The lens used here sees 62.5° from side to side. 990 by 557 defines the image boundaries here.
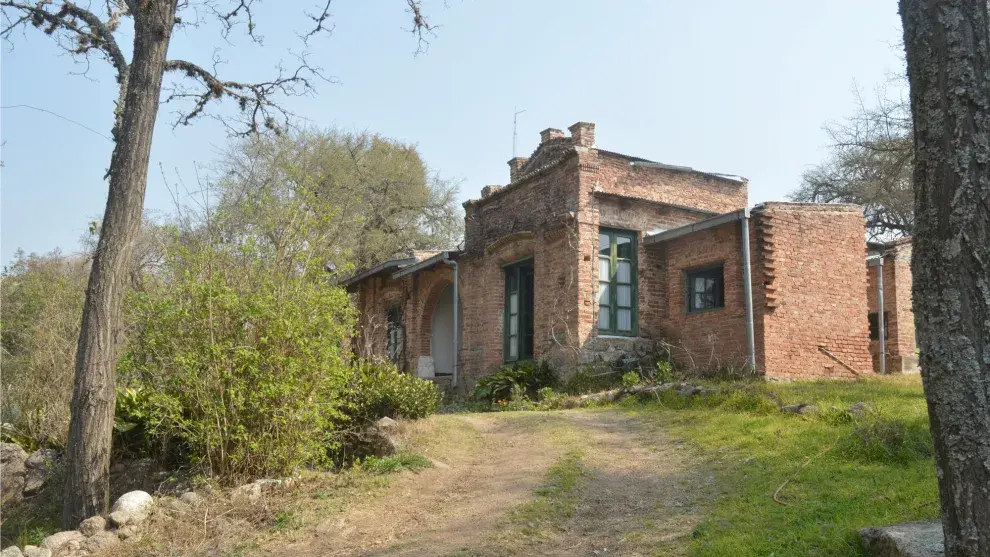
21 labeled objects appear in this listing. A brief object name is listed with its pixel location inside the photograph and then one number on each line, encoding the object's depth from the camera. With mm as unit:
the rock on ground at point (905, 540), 4875
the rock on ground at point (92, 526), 7250
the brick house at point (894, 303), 16422
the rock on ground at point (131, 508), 7360
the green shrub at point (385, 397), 10414
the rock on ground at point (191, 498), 7602
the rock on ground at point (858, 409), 9383
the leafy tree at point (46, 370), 11332
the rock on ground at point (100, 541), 7051
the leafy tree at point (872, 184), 15539
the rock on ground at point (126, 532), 7215
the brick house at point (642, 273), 14164
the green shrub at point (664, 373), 14026
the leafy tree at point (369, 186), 28688
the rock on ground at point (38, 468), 10352
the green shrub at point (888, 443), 7832
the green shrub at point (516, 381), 15570
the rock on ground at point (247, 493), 7676
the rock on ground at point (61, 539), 6953
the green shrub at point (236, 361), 8078
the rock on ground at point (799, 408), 9852
